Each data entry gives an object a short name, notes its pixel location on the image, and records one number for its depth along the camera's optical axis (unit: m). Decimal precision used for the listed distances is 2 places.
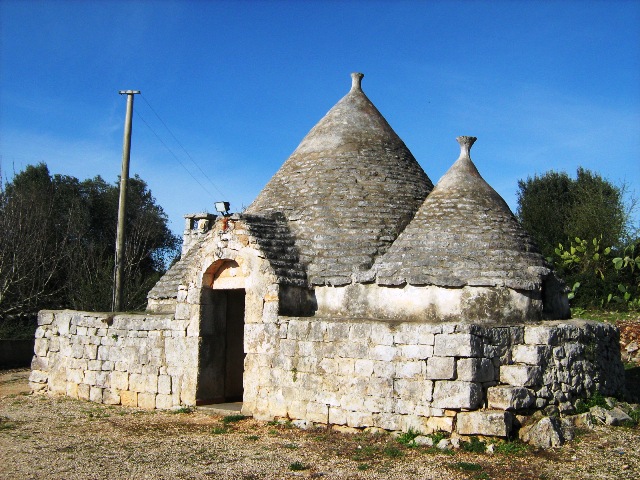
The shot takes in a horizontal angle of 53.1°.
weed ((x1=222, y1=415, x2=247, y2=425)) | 8.99
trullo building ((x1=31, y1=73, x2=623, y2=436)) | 7.80
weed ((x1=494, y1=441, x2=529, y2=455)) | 7.10
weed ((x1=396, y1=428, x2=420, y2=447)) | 7.55
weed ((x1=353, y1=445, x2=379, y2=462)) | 7.05
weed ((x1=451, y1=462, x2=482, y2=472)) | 6.54
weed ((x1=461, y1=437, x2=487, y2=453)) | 7.18
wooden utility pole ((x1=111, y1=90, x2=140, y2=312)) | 14.52
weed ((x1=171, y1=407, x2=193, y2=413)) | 9.77
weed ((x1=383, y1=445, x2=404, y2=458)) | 7.11
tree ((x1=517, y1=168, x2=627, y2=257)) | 24.00
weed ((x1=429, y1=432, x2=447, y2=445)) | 7.45
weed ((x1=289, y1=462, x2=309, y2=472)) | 6.57
